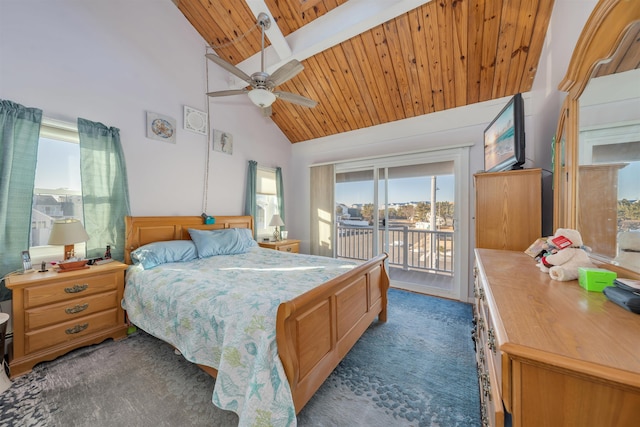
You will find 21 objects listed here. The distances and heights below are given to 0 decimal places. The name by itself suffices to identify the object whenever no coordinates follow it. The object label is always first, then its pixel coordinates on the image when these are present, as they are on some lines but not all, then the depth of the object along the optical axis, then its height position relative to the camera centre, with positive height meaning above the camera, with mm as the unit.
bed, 1225 -731
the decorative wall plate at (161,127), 2914 +1101
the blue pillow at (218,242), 2924 -393
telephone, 2002 -439
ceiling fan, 2143 +1274
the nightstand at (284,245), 4037 -587
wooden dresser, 488 -326
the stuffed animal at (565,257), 1053 -213
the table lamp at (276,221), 4250 -158
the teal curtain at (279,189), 4711 +478
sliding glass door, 3648 -83
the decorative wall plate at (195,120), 3258 +1329
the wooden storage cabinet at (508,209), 2074 +40
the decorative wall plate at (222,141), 3613 +1133
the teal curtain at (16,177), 1964 +301
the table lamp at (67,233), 2065 -196
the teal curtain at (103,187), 2426 +271
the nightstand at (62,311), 1797 -859
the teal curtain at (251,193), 4078 +343
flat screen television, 1938 +695
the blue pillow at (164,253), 2416 -452
